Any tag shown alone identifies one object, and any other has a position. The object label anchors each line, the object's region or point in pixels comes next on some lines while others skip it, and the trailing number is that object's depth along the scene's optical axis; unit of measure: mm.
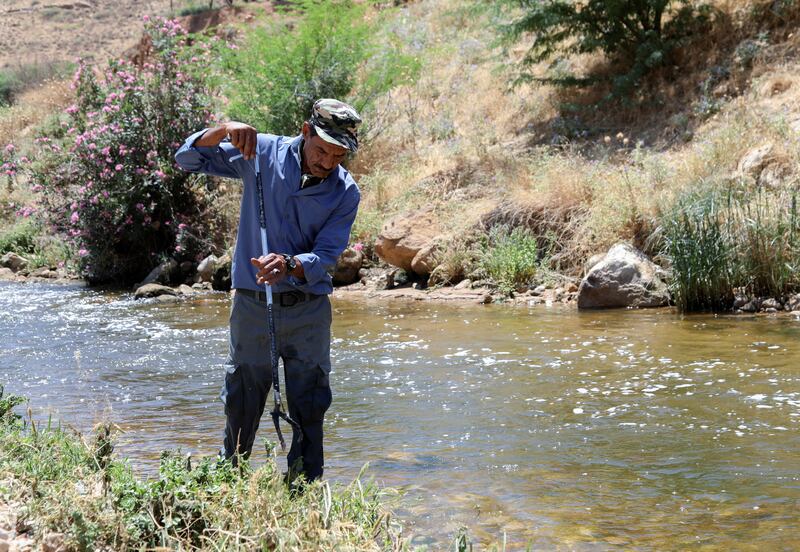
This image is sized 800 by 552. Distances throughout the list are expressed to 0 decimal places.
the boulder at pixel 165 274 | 15195
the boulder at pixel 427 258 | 13172
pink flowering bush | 15453
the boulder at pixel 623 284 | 10969
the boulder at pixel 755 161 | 11578
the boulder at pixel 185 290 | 14034
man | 4176
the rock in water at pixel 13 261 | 18062
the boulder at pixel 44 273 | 17266
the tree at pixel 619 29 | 16188
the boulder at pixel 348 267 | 14094
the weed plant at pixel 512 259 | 12359
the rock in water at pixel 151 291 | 13820
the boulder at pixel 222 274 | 14359
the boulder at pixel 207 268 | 14672
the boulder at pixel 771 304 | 10219
